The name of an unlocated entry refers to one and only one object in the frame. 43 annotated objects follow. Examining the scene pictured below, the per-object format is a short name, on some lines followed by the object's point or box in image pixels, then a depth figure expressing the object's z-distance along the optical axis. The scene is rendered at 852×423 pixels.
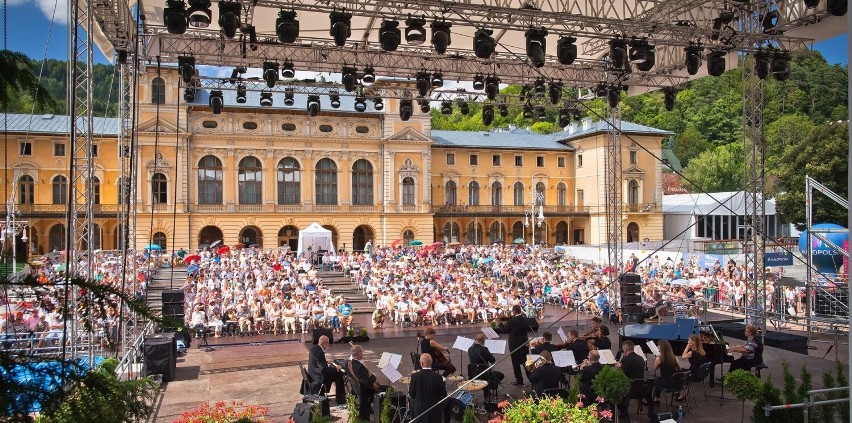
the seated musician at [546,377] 8.51
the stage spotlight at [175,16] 10.18
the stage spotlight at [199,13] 10.09
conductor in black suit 10.83
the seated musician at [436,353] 10.05
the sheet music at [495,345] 9.39
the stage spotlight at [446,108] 19.52
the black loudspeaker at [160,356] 11.39
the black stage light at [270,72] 14.36
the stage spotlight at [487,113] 19.06
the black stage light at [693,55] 12.82
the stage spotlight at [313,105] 18.46
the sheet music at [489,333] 10.20
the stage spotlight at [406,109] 18.78
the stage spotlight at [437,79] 15.80
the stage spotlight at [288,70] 14.91
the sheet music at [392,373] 8.12
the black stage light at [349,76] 15.23
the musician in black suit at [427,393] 7.57
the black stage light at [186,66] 13.73
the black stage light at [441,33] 11.44
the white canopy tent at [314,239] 31.19
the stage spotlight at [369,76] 15.38
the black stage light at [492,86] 15.81
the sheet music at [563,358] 8.73
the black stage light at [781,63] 13.36
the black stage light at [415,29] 11.41
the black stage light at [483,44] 12.03
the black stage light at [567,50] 12.54
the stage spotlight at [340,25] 11.00
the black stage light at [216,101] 17.05
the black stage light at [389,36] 11.48
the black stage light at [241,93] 16.85
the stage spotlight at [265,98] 18.23
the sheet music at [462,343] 9.58
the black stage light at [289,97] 17.73
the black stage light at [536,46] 11.91
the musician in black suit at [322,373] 9.62
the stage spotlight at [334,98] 17.90
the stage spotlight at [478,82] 16.19
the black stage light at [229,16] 10.30
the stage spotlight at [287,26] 11.12
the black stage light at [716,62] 13.32
